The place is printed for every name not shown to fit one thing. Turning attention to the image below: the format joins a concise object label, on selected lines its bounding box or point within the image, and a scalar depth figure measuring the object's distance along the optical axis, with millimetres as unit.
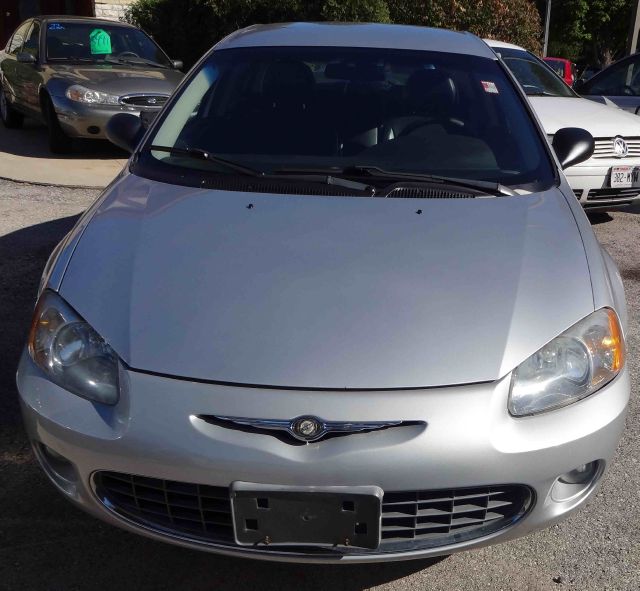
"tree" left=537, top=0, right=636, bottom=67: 38125
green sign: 9719
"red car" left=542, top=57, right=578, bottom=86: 18734
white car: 6227
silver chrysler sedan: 2086
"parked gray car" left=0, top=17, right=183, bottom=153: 8492
